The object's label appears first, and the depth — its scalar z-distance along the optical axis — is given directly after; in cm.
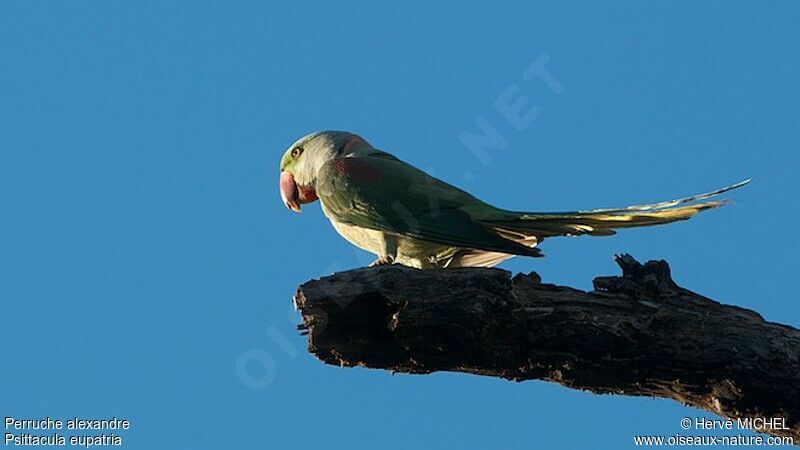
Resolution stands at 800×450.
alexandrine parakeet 1165
